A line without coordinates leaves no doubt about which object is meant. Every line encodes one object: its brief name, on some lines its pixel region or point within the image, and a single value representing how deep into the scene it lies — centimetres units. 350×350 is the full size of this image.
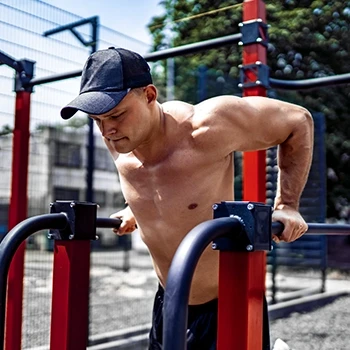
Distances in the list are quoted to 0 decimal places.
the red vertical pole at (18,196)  253
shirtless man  132
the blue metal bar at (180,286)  77
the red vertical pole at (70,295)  124
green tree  1045
